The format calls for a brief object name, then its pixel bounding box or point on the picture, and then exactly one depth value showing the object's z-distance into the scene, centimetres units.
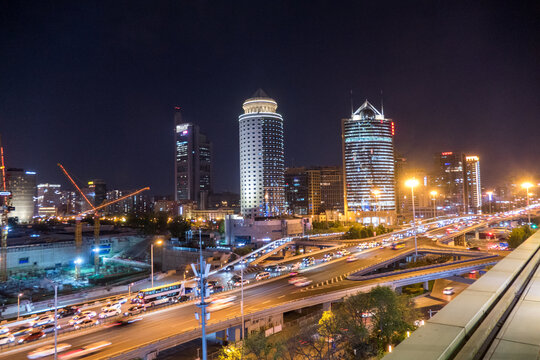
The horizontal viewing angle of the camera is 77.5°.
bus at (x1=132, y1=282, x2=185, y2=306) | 3503
